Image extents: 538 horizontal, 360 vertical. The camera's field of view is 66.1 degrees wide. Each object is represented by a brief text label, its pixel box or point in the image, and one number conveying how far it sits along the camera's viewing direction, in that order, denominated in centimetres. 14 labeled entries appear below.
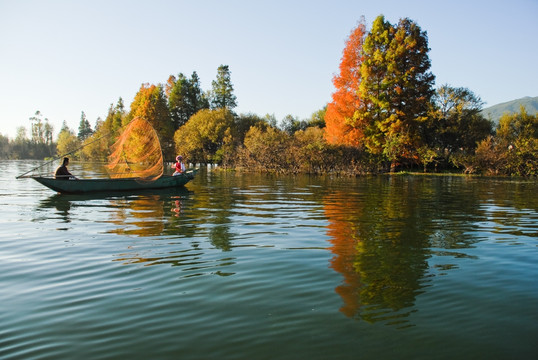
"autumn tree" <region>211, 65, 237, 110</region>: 8600
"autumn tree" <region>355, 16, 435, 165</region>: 4125
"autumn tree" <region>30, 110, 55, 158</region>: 14588
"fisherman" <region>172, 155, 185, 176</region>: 2534
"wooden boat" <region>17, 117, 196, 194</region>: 2298
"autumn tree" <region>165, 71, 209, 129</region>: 8931
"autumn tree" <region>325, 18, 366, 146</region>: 4409
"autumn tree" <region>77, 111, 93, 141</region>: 14700
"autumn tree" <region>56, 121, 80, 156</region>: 11384
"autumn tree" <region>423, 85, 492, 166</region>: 4741
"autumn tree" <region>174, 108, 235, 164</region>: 6400
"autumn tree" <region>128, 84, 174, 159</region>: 7712
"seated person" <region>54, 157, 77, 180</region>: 2050
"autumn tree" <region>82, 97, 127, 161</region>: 8465
